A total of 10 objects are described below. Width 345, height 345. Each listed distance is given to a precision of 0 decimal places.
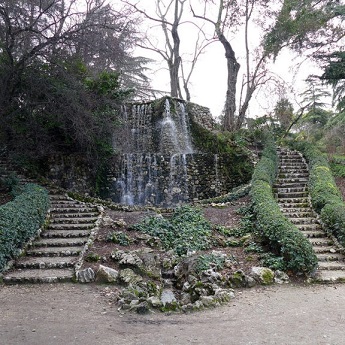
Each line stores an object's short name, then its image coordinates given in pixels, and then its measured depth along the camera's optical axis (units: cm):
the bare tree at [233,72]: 2034
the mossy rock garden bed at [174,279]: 589
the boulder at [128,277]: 697
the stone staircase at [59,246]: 720
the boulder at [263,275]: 711
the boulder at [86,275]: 707
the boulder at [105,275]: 709
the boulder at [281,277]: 717
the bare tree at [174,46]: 2327
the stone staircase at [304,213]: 788
